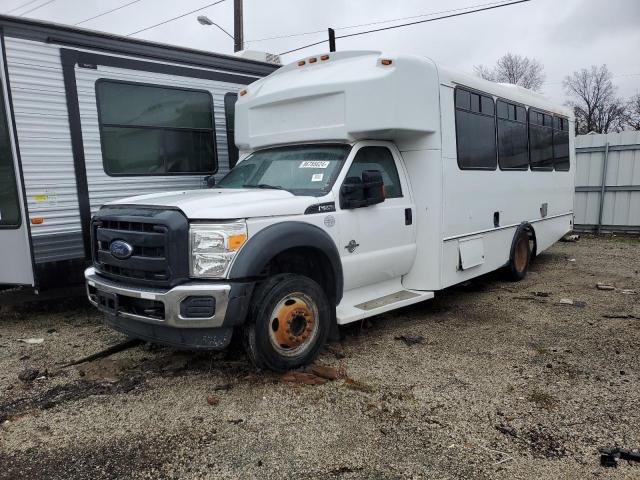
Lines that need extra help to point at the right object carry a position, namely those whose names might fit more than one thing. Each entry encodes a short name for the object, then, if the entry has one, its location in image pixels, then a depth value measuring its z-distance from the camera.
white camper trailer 5.25
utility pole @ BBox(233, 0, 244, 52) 15.61
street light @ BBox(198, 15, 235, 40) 14.41
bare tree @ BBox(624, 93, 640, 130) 42.34
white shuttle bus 3.89
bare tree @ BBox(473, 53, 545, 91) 44.59
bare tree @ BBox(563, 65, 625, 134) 44.50
